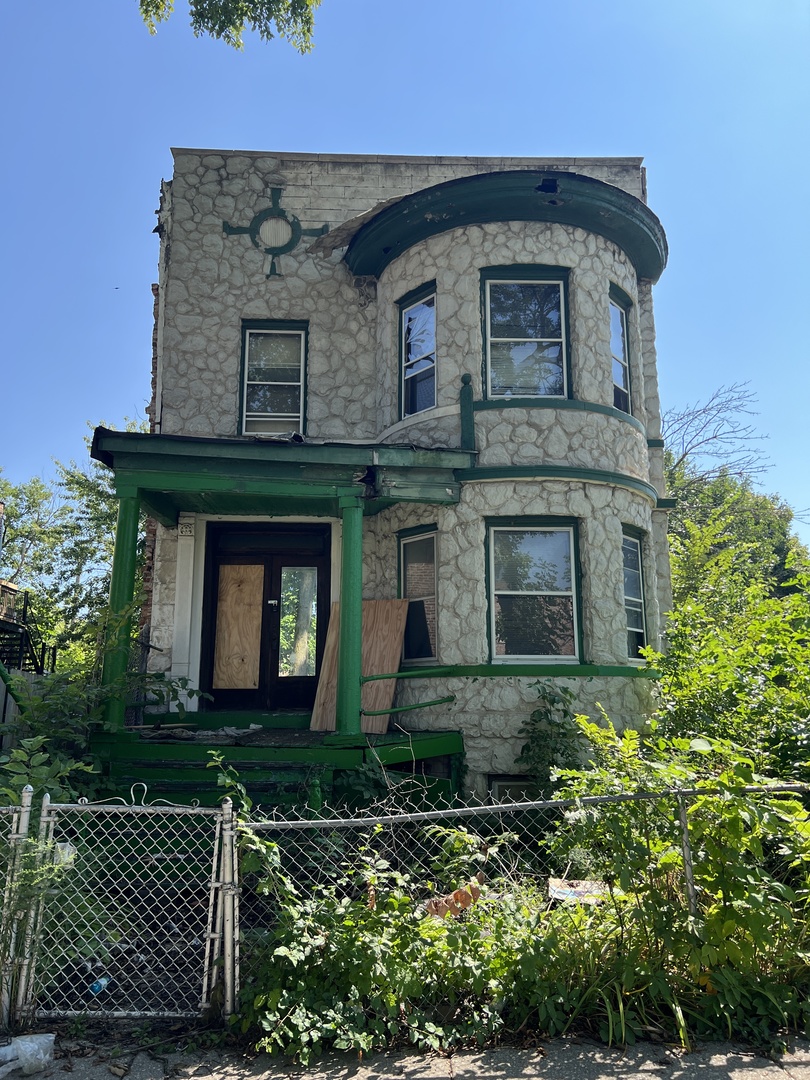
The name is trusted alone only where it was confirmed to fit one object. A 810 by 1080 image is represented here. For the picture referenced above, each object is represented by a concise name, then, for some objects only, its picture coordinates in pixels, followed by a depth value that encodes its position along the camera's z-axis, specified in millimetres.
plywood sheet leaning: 9227
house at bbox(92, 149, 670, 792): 8570
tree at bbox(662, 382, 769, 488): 21719
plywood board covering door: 10805
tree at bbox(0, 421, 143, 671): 29891
